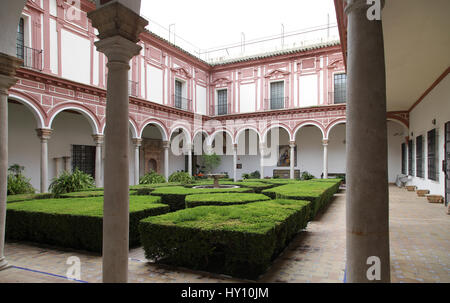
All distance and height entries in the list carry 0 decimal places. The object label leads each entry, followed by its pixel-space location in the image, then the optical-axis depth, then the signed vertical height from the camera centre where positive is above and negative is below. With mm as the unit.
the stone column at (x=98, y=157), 13398 +23
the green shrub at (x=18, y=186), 9427 -943
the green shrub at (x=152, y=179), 14750 -1107
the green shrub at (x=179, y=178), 15744 -1122
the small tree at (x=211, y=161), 21703 -287
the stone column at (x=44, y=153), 11281 +183
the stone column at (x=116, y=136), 2686 +201
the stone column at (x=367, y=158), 2150 -10
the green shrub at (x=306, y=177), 18009 -1246
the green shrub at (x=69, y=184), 10047 -917
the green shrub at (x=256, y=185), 10755 -1121
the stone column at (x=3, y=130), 3686 +354
